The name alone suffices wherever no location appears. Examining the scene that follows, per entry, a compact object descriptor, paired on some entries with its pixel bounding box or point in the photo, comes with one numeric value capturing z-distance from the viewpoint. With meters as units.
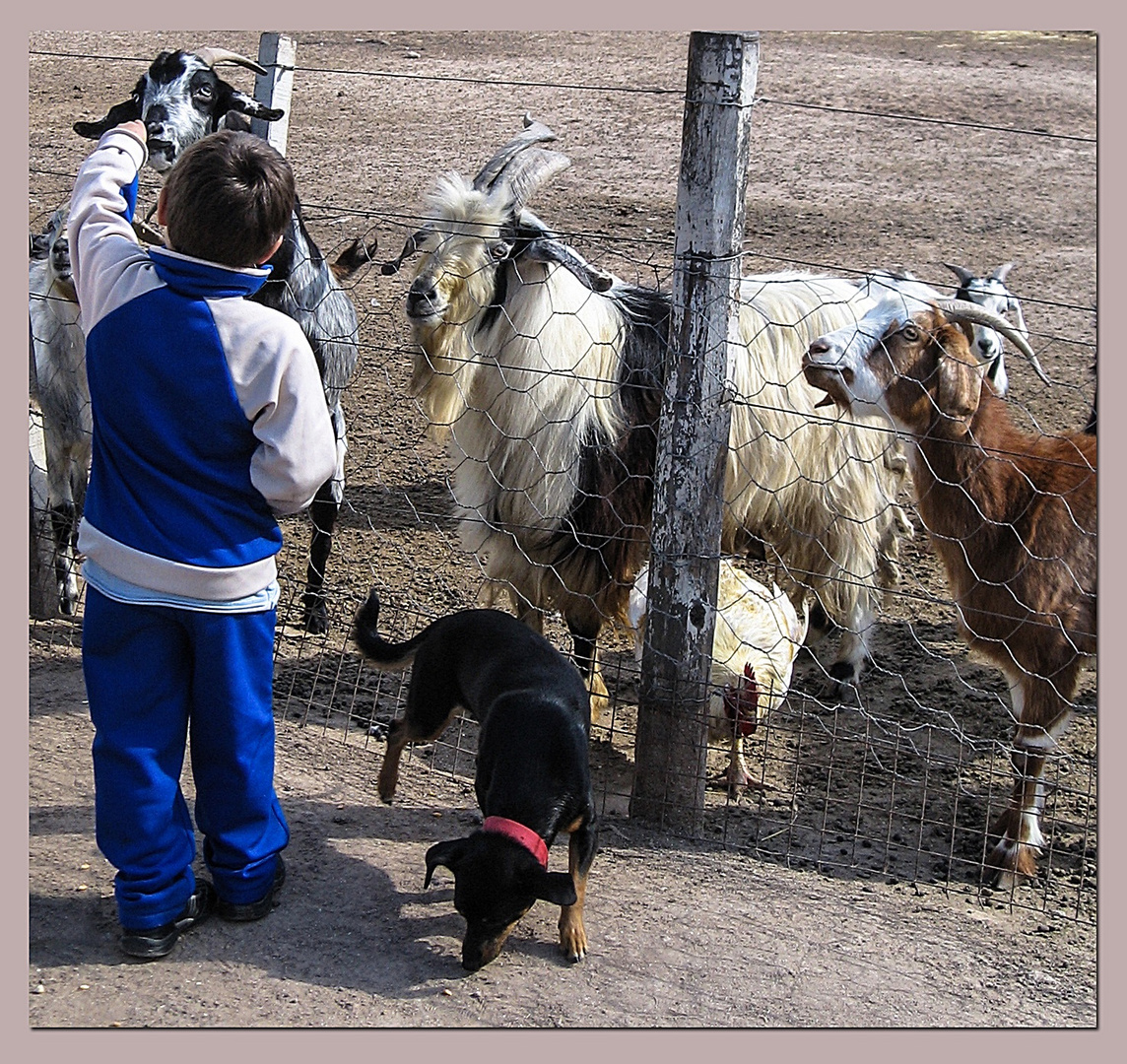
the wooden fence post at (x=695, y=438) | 3.88
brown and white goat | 4.22
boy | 3.14
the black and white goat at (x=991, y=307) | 6.87
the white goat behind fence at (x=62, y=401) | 5.41
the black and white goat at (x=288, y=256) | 5.12
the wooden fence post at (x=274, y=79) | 5.35
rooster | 4.46
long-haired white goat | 4.87
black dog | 3.34
